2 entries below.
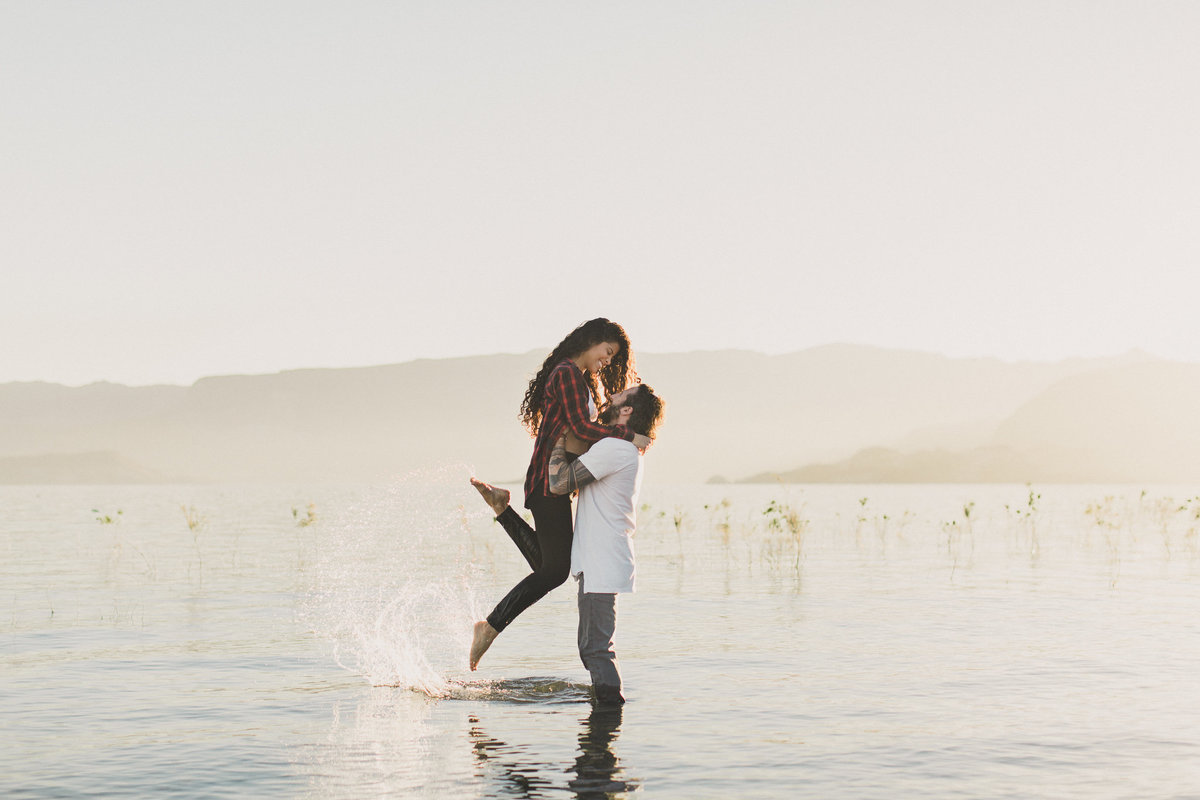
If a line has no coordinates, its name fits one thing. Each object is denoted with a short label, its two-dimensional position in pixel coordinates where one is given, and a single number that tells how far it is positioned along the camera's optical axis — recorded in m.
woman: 8.65
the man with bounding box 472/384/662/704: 8.54
